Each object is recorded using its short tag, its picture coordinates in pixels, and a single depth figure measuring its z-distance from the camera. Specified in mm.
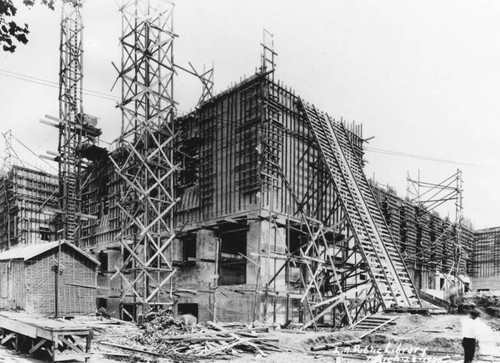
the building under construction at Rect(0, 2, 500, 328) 22281
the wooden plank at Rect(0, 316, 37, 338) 12580
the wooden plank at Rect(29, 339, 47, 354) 12391
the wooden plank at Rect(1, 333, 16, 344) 14844
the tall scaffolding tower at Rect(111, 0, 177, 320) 23266
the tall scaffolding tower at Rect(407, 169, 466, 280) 39522
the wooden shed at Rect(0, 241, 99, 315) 26125
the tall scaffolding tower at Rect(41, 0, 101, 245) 37406
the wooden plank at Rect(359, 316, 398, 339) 16750
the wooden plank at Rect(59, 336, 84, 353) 11727
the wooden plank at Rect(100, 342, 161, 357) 13977
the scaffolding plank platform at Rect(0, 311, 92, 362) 11711
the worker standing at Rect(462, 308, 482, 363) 10000
